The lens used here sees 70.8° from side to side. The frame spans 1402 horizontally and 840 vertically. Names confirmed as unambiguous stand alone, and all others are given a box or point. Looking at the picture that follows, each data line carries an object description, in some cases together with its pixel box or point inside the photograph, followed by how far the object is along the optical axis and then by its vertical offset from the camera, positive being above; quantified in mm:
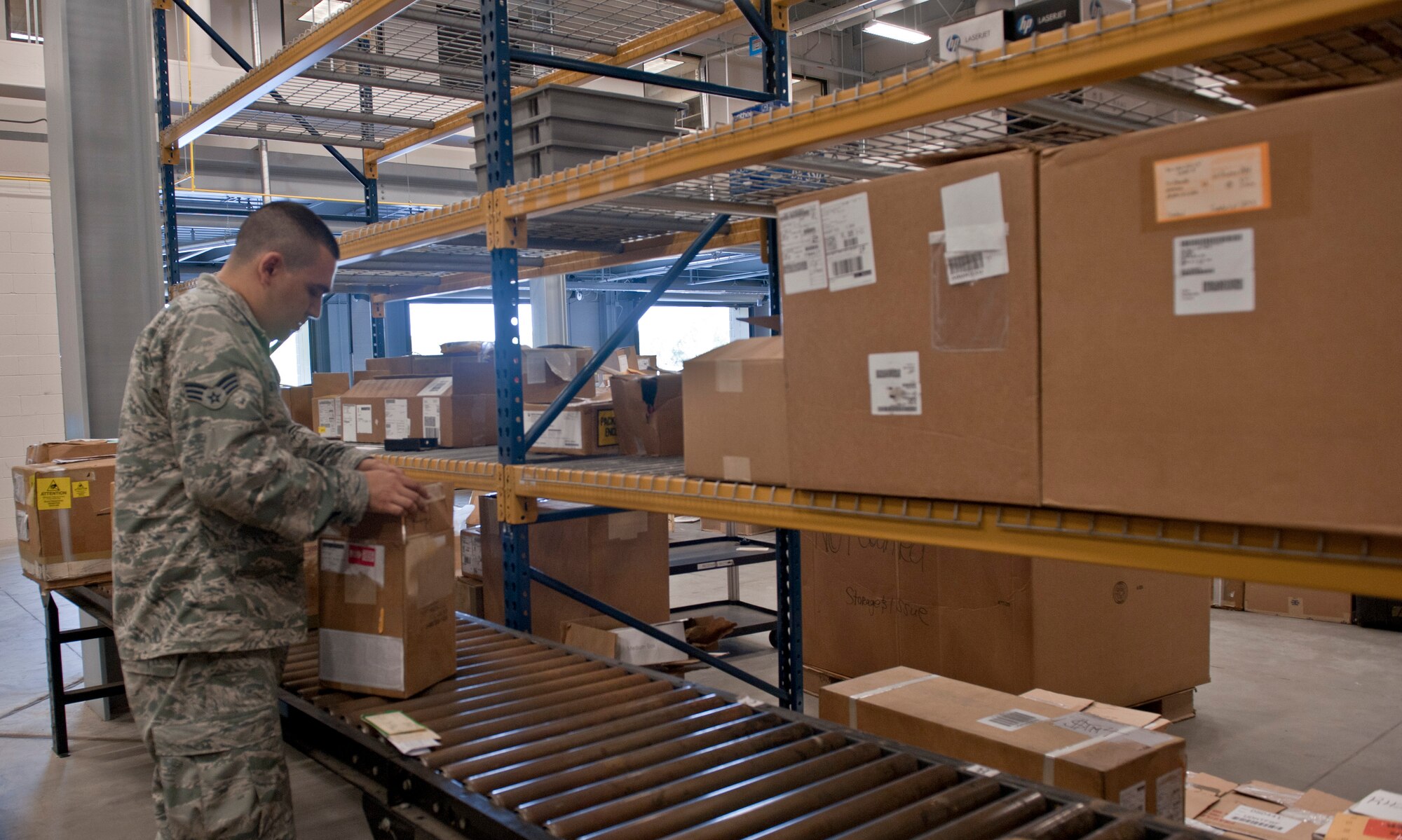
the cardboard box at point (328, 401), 5090 -28
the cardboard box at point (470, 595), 4360 -907
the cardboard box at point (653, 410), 3250 -83
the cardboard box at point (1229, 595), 6406 -1496
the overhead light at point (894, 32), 10281 +3715
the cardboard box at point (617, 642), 3902 -1040
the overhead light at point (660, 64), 11892 +3890
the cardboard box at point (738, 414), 2121 -72
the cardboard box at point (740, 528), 8562 -1326
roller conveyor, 1653 -747
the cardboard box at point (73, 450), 4543 -220
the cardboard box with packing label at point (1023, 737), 2227 -889
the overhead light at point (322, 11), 6715 +2780
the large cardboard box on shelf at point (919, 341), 1523 +60
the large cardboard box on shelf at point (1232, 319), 1172 +62
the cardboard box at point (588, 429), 3447 -147
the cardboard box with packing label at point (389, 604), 2361 -517
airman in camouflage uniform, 2041 -330
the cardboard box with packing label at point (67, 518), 4035 -474
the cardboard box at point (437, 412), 4078 -86
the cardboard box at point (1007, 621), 4020 -1066
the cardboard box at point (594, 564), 4090 -764
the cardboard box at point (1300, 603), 6004 -1491
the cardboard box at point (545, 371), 3906 +66
